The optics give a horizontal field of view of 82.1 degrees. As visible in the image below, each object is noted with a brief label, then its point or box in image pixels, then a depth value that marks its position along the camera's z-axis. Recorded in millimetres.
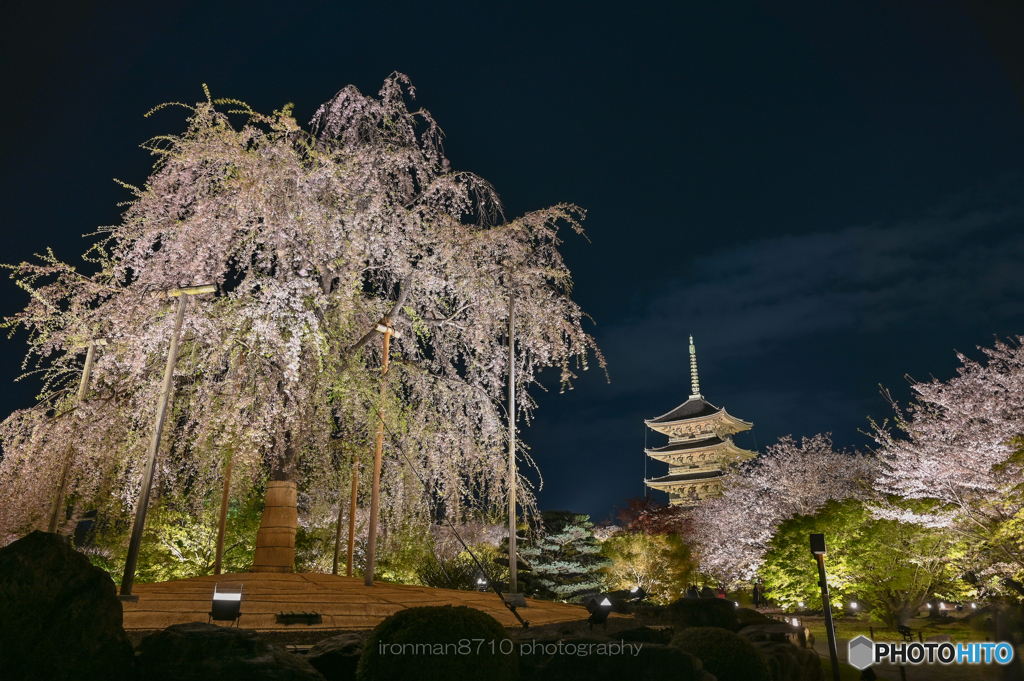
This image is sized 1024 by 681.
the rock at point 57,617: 3398
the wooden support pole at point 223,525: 11129
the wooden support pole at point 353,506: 9744
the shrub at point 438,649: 3740
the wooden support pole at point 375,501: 9031
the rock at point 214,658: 3615
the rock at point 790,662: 6329
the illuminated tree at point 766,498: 26375
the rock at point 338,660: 4520
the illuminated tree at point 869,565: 17203
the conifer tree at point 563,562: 22656
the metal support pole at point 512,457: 9891
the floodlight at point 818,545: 9562
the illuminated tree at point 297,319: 8094
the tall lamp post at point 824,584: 9297
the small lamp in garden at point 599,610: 6097
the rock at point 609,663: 4449
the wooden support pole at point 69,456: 8047
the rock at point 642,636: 5344
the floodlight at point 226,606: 5160
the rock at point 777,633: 7758
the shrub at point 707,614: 8602
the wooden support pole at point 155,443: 7121
